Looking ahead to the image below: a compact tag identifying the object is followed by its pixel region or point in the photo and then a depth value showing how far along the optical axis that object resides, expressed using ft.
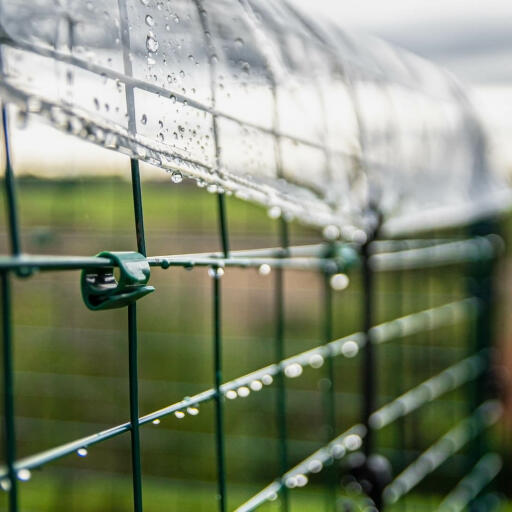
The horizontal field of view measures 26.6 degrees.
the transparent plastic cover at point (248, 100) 0.84
